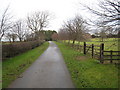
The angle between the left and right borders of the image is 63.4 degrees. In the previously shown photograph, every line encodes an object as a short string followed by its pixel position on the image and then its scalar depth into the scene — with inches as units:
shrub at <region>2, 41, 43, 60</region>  375.6
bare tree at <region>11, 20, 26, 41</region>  1410.9
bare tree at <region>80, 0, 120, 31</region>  241.4
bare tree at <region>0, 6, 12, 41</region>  525.1
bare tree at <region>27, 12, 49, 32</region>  1332.4
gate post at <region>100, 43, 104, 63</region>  316.0
